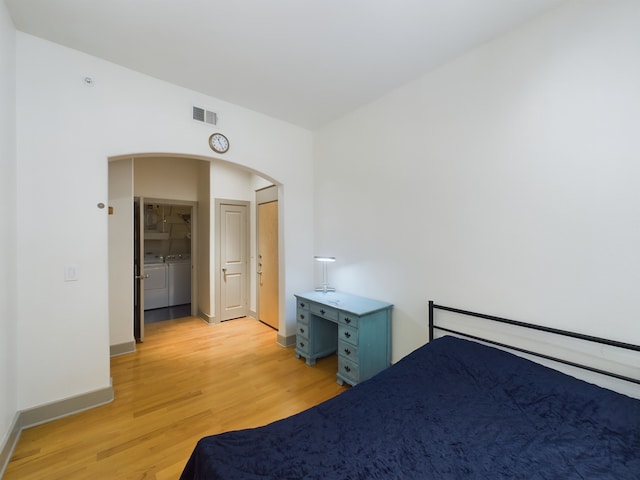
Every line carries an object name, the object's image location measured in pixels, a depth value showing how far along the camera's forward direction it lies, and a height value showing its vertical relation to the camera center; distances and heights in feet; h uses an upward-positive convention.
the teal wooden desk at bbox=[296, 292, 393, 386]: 8.52 -3.12
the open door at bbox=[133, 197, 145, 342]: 12.32 -1.57
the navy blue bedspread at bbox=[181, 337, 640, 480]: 3.57 -3.03
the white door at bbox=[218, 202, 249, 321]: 15.53 -1.04
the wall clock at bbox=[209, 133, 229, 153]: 9.74 +3.70
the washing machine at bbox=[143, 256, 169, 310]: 18.35 -2.96
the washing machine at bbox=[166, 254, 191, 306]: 19.47 -2.79
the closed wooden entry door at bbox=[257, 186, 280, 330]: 14.08 -0.91
